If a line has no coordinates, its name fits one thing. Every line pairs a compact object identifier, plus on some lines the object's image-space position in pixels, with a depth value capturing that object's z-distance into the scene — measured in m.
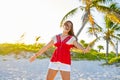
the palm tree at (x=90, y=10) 12.07
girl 2.73
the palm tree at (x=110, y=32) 18.60
